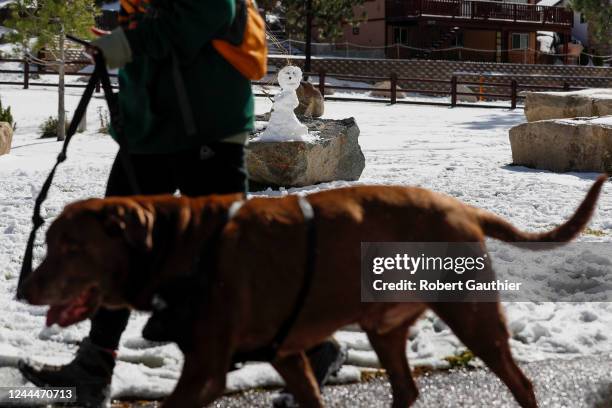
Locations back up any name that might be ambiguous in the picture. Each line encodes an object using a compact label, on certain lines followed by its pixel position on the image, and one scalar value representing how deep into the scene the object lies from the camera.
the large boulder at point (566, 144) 11.17
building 41.25
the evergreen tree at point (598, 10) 36.47
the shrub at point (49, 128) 18.30
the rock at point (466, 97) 29.56
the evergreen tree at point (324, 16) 36.50
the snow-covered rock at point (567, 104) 14.11
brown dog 2.52
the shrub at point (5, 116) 16.25
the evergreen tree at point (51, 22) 16.39
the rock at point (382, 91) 28.74
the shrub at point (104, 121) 17.78
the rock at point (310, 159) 9.52
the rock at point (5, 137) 14.05
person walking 3.04
